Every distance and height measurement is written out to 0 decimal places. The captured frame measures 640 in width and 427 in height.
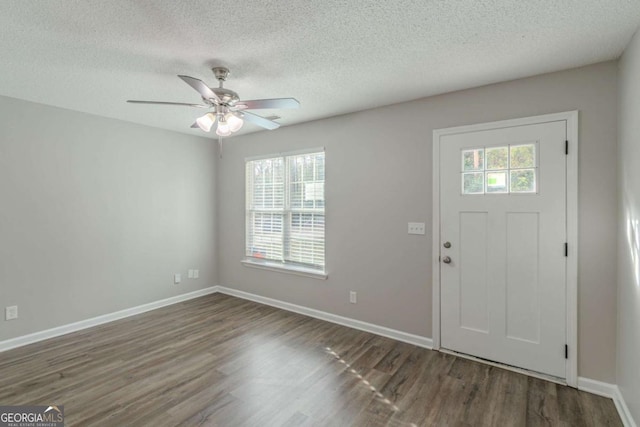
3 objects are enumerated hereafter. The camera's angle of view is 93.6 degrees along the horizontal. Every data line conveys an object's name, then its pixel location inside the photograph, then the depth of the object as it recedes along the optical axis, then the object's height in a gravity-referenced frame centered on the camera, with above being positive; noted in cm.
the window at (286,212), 390 -2
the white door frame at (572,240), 234 -23
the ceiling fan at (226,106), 222 +81
